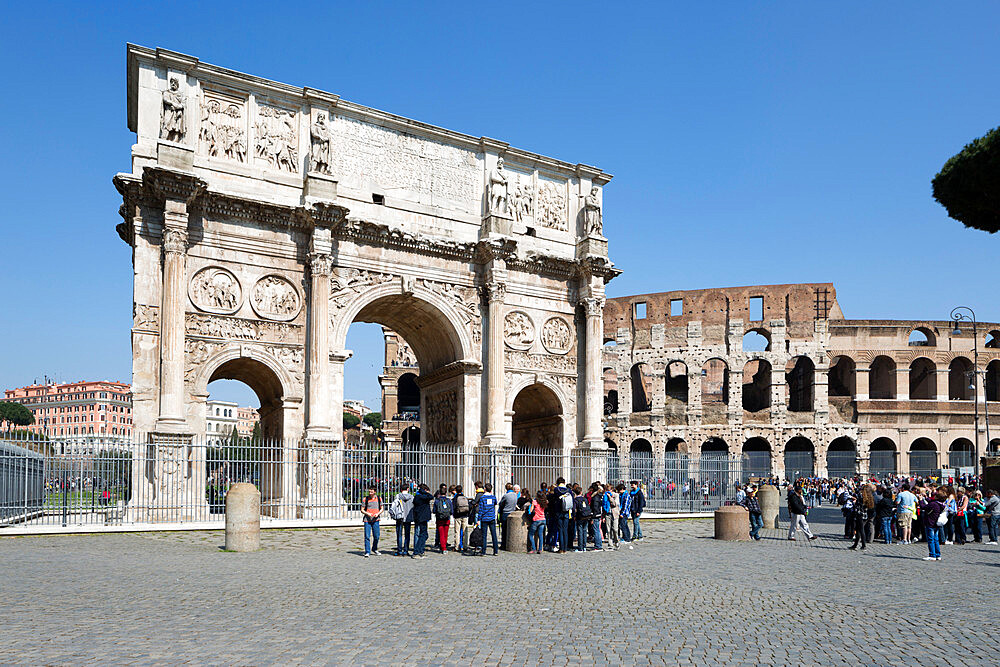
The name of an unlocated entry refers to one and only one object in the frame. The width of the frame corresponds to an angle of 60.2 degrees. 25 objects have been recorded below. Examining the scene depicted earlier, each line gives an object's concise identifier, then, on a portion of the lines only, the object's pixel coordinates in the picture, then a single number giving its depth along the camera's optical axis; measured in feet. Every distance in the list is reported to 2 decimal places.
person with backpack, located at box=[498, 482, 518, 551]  47.55
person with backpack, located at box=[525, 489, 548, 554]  46.09
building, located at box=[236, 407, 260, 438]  406.07
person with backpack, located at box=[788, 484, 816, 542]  52.47
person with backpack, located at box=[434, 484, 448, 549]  45.44
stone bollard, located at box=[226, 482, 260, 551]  42.88
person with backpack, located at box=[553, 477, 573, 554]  46.70
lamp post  123.48
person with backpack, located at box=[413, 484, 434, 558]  43.19
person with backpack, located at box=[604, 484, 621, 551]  48.75
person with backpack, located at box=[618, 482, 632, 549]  51.52
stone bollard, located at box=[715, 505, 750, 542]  52.60
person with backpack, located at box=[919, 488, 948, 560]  43.78
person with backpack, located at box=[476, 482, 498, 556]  44.53
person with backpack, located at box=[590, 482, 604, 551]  48.11
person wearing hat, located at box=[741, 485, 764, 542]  53.52
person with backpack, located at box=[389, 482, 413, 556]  43.06
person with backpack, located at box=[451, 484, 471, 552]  45.98
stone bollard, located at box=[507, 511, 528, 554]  46.75
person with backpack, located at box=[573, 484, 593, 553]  46.98
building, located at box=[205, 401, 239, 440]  379.41
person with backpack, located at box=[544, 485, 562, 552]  46.91
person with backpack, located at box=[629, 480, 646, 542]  53.67
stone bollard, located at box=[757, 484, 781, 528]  60.95
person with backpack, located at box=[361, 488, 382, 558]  42.83
